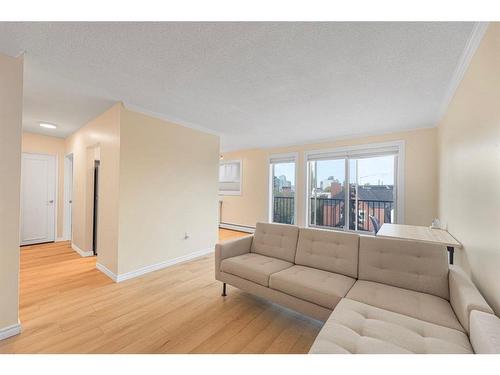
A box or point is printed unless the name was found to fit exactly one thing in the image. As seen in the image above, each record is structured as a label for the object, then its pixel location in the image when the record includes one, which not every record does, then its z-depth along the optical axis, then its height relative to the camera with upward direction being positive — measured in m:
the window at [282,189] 5.29 -0.01
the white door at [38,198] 4.25 -0.28
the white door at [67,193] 4.70 -0.17
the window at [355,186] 4.00 +0.07
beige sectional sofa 1.09 -0.78
